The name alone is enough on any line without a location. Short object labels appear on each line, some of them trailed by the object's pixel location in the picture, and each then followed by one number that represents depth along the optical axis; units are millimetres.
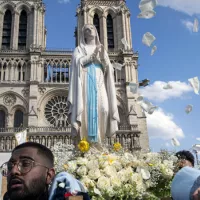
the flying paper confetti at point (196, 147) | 3944
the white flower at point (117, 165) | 3252
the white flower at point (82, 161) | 3354
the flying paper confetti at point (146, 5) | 4500
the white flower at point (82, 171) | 3176
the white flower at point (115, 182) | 2885
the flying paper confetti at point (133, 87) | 4953
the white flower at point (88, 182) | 2984
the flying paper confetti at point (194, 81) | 4680
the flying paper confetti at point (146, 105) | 4686
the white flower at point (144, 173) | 3050
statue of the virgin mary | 5523
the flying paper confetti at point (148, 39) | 4488
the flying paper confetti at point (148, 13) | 4512
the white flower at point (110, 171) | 3073
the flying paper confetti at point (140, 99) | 4852
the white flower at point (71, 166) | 3254
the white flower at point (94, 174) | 3078
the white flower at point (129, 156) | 3420
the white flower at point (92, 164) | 3205
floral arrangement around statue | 2898
